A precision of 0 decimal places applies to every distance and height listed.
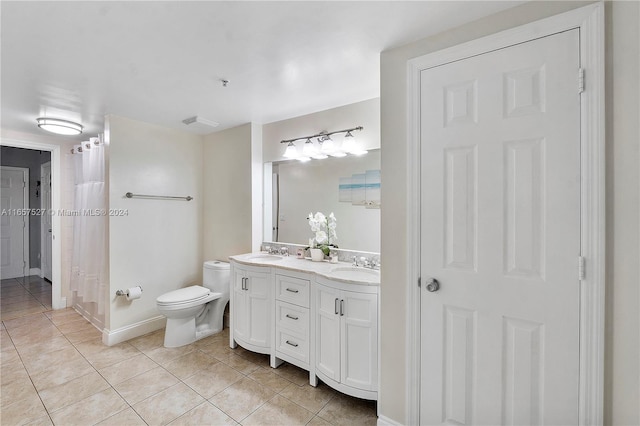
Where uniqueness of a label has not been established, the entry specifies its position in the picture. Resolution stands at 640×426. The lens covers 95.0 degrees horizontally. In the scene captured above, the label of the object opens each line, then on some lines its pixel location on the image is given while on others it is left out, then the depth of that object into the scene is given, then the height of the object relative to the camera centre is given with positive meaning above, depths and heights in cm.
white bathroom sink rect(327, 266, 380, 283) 210 -47
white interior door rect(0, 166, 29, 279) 495 -16
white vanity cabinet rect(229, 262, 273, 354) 245 -82
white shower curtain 299 -18
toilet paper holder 291 -81
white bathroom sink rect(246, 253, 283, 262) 266 -45
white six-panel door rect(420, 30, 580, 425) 126 -11
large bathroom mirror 249 +11
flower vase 261 -39
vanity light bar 251 +71
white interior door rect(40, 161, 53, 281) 460 -13
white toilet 274 -94
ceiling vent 298 +94
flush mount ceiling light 291 +88
